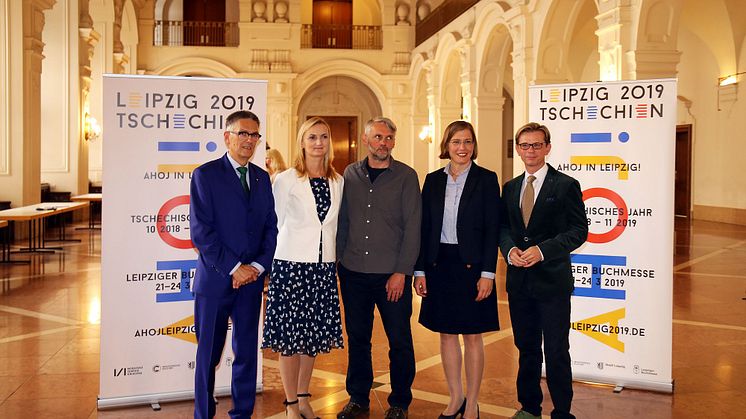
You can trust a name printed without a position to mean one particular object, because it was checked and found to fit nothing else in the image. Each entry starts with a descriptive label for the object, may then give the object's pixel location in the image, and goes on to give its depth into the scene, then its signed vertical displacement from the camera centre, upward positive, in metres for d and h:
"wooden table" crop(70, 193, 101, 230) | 14.23 -0.07
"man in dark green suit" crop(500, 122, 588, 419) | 3.79 -0.33
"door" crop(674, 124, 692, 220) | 18.41 +0.83
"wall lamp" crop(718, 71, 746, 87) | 16.12 +2.92
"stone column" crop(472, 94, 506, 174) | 14.43 +1.54
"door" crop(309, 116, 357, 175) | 24.09 +2.25
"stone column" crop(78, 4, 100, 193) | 15.49 +2.95
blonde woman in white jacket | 3.88 -0.36
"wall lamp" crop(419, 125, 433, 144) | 18.88 +1.88
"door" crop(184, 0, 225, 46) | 24.38 +6.69
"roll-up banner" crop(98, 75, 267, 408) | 4.18 -0.12
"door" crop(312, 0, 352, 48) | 23.27 +6.48
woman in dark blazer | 3.90 -0.33
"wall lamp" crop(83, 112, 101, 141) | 16.08 +1.72
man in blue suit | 3.55 -0.28
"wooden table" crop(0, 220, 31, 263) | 10.04 -0.76
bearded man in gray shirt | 3.97 -0.32
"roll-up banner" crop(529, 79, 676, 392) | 4.64 -0.11
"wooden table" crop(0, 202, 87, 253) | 9.76 -0.20
